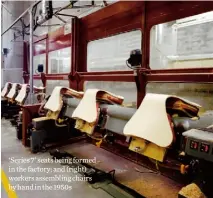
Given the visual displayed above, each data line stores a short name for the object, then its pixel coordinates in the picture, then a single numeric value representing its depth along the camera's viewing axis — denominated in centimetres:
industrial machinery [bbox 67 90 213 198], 125
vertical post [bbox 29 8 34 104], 413
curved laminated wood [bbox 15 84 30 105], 504
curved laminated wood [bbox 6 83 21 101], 569
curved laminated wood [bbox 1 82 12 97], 631
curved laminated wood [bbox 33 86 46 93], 515
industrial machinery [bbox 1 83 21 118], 594
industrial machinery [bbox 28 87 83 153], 312
